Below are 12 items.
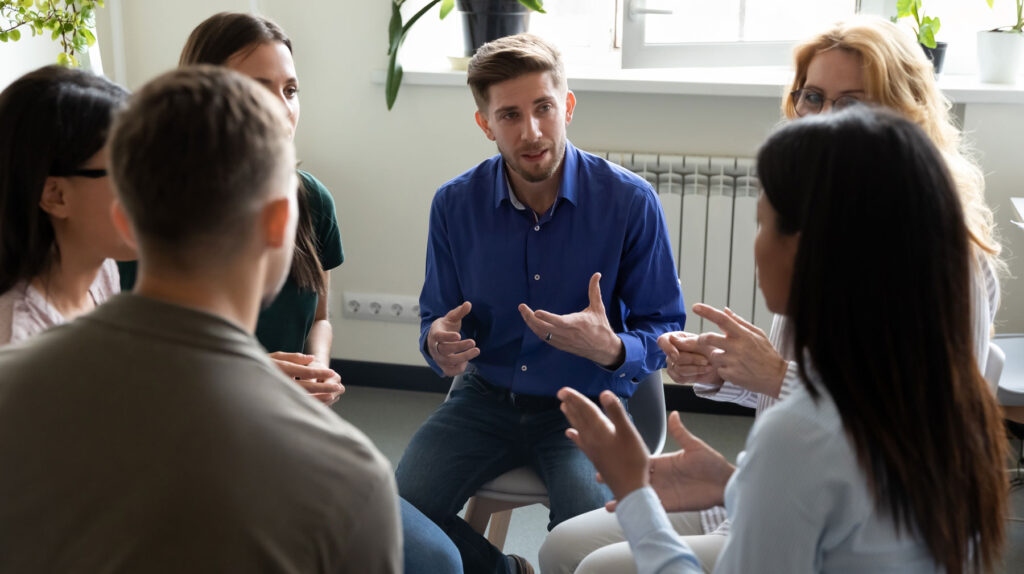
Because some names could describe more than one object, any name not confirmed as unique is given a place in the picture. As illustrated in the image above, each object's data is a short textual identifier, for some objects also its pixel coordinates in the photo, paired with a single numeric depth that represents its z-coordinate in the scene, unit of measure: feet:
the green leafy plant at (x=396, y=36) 10.61
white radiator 10.39
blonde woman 5.33
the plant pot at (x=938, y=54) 10.12
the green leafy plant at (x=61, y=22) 7.46
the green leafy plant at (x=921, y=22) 9.71
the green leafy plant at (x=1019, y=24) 10.00
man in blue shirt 6.59
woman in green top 6.22
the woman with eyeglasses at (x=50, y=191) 4.52
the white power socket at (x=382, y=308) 11.73
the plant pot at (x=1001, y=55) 9.98
